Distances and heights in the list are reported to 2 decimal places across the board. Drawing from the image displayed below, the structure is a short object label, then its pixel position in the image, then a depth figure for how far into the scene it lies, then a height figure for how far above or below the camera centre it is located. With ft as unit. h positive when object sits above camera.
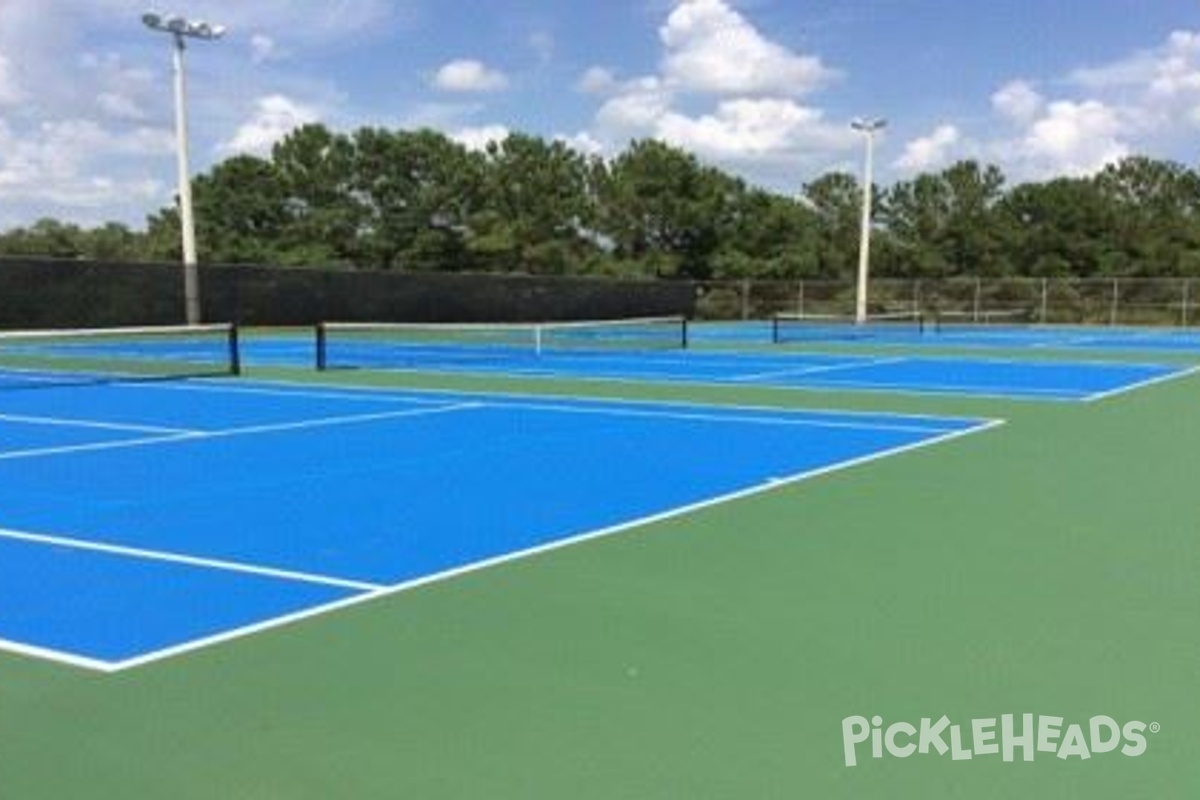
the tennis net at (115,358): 58.13 -5.15
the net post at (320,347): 60.75 -3.78
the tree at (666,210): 192.24 +7.47
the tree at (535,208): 183.62 +7.55
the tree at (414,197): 187.01 +8.97
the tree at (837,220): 200.54 +7.23
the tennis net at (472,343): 69.05 -5.03
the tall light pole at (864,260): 124.26 +0.41
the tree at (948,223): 197.47 +6.26
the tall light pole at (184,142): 88.53 +7.59
